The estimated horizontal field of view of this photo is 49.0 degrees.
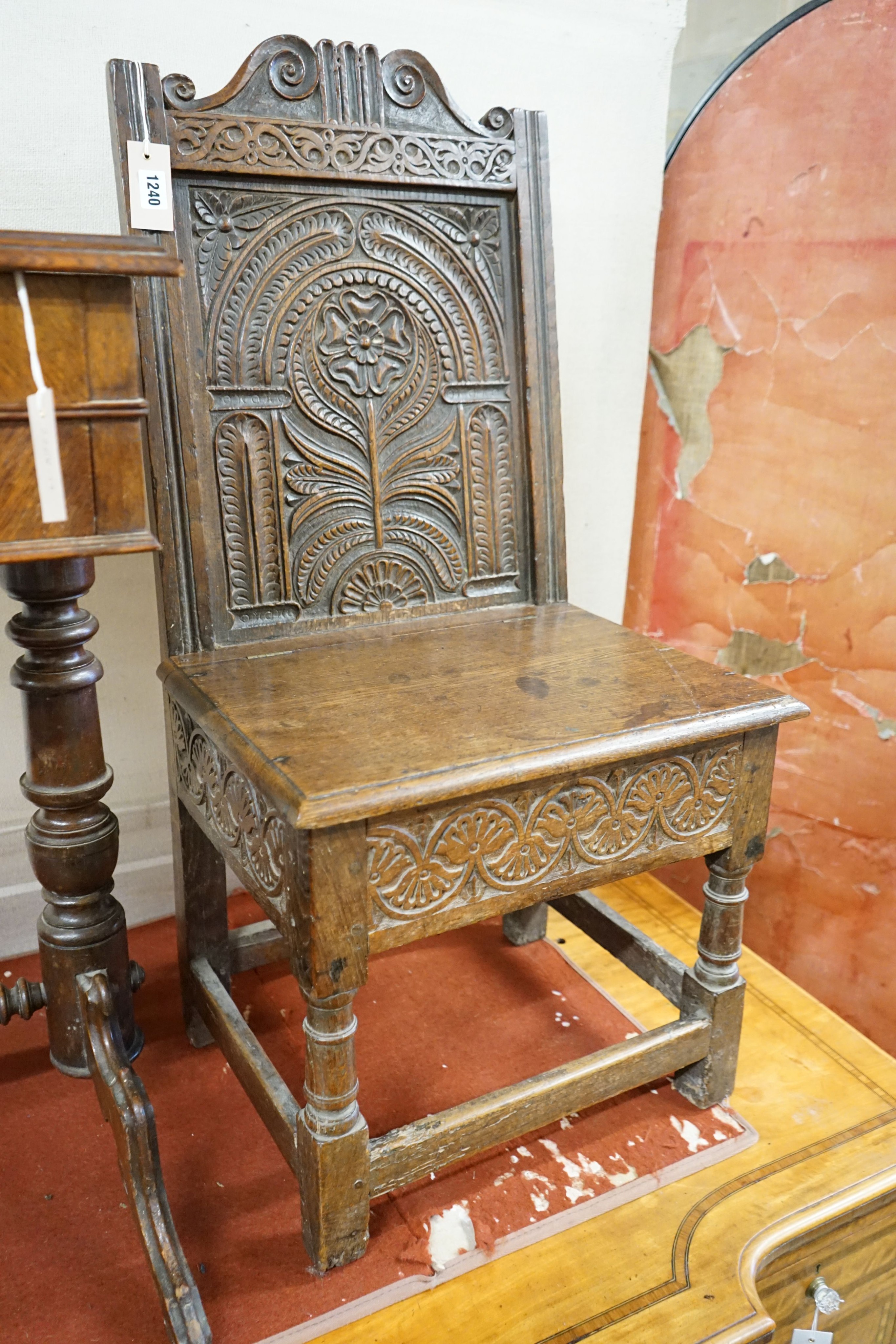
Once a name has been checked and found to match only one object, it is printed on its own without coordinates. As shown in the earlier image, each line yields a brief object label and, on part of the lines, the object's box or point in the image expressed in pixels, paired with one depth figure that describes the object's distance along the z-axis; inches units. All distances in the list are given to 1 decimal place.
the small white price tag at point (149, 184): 55.4
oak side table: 41.4
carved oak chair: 47.7
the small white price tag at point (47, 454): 40.6
